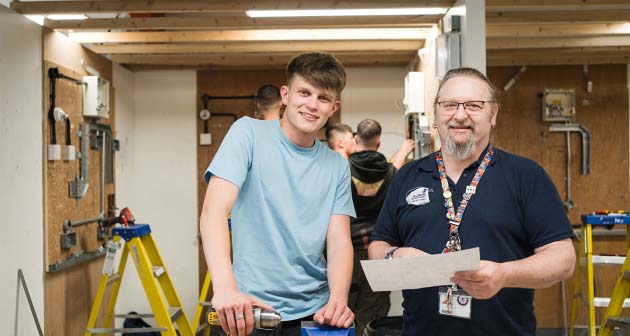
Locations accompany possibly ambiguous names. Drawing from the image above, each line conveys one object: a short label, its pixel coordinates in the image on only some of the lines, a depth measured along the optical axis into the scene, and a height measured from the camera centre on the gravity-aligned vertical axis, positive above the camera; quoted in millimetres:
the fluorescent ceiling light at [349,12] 3949 +957
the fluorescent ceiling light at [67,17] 4034 +955
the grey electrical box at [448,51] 3348 +580
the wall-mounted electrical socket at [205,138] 6281 +233
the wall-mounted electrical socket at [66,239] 4352 -526
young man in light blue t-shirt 1898 -128
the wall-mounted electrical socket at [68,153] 4434 +65
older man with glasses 1712 -160
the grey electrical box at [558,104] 6238 +552
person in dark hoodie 4074 -244
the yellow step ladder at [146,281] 4219 -829
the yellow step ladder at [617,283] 4270 -794
